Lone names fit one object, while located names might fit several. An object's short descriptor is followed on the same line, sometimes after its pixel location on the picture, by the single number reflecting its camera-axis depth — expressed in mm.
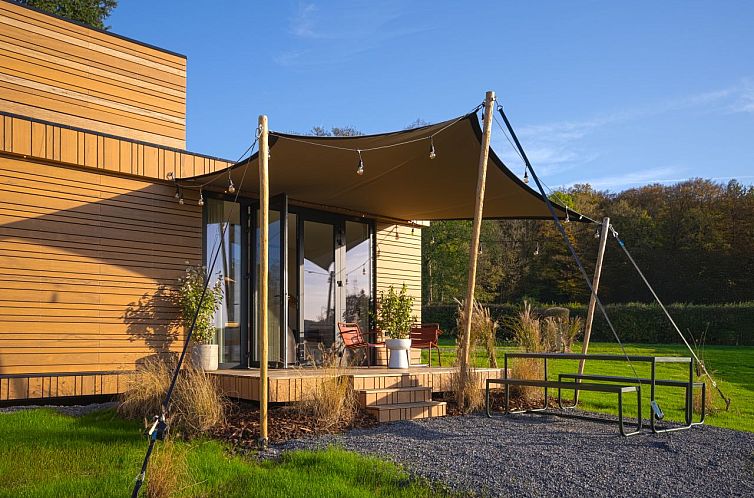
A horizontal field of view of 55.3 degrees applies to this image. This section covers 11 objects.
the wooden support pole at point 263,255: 5441
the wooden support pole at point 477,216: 6633
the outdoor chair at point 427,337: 9492
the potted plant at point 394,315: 10547
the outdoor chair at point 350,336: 8867
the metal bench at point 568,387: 5602
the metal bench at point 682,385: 5998
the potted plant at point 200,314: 8016
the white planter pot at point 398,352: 8398
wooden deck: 6430
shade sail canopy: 6445
